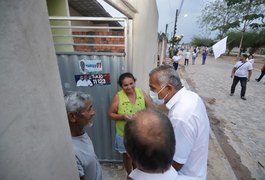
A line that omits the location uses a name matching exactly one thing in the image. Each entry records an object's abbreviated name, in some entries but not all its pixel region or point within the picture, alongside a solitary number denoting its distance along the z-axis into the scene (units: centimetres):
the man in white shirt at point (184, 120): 141
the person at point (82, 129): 146
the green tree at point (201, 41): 6154
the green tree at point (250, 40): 3303
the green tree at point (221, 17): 2716
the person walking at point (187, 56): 1845
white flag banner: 803
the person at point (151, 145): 89
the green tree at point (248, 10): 2416
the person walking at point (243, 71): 702
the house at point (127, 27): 246
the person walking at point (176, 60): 1325
